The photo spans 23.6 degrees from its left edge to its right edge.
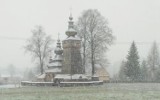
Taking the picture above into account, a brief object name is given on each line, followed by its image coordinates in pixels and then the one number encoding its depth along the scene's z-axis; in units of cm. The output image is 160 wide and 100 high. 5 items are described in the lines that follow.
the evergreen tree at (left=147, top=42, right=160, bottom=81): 9481
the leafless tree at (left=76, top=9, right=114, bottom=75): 7156
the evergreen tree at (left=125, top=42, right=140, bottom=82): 8312
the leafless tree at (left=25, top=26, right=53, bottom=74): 7850
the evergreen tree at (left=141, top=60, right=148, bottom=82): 9921
